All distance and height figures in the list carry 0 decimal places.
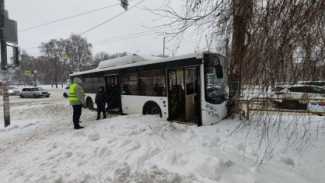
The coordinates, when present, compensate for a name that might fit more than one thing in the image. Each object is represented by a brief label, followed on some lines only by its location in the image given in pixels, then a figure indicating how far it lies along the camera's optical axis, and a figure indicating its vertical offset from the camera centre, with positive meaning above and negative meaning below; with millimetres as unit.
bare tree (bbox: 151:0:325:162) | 2119 +611
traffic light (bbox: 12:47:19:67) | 7020 +1413
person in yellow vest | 6062 -443
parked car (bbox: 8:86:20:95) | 28614 -287
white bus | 5449 -23
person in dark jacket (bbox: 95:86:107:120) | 7891 -607
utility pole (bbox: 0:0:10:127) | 6949 +1136
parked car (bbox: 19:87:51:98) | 22766 -523
